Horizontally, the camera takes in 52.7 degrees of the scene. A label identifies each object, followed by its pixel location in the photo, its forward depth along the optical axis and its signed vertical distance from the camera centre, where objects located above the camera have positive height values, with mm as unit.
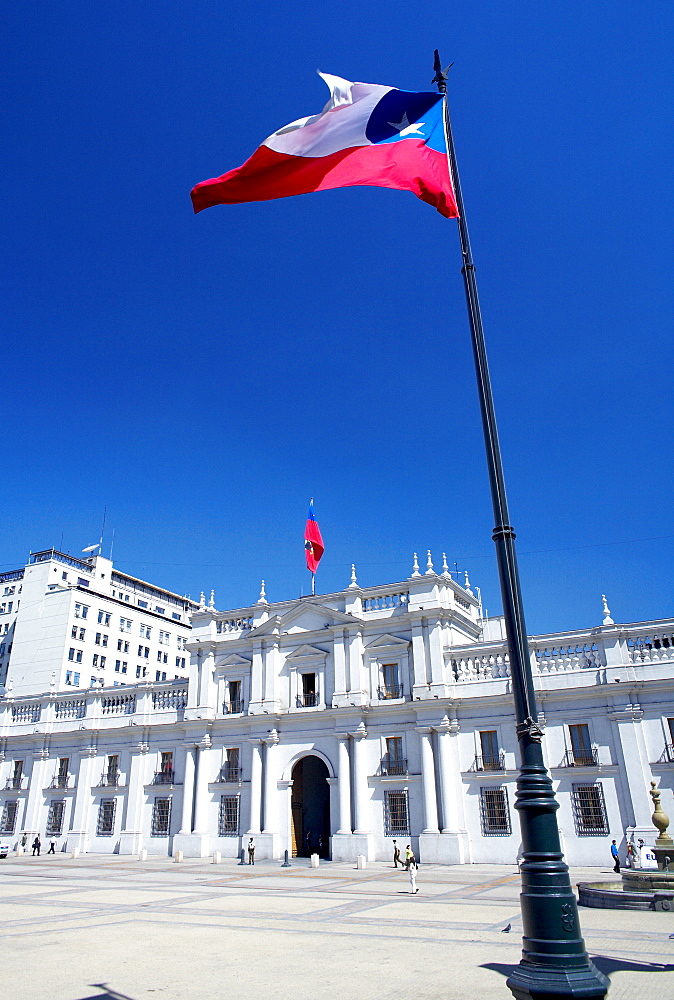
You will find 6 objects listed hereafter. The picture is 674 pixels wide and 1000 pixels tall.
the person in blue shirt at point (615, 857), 27766 -2070
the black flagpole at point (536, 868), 6848 -630
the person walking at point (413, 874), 22919 -2023
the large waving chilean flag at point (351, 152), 12211 +10960
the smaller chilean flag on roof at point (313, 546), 44969 +16048
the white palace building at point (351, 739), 32375 +3773
